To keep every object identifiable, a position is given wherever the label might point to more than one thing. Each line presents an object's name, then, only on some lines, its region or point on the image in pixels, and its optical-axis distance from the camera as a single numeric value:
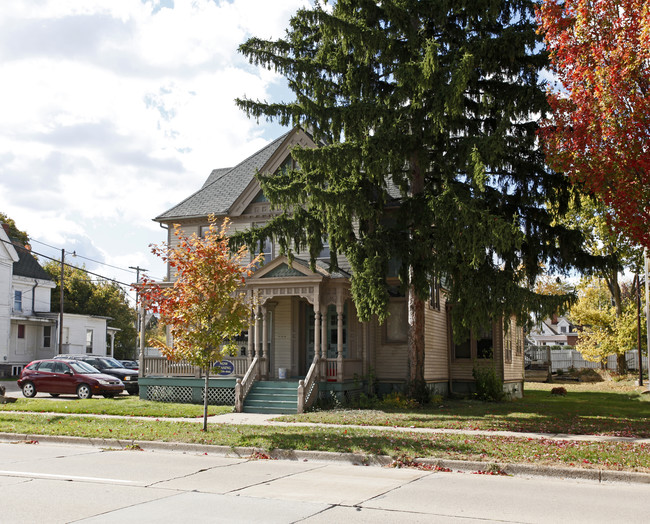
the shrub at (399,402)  20.00
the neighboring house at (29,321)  44.12
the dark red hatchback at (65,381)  25.11
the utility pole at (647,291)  28.86
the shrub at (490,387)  24.03
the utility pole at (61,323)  41.86
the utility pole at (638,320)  33.97
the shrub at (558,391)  30.38
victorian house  20.48
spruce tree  17.86
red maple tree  13.69
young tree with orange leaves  14.23
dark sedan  27.25
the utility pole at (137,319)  55.52
